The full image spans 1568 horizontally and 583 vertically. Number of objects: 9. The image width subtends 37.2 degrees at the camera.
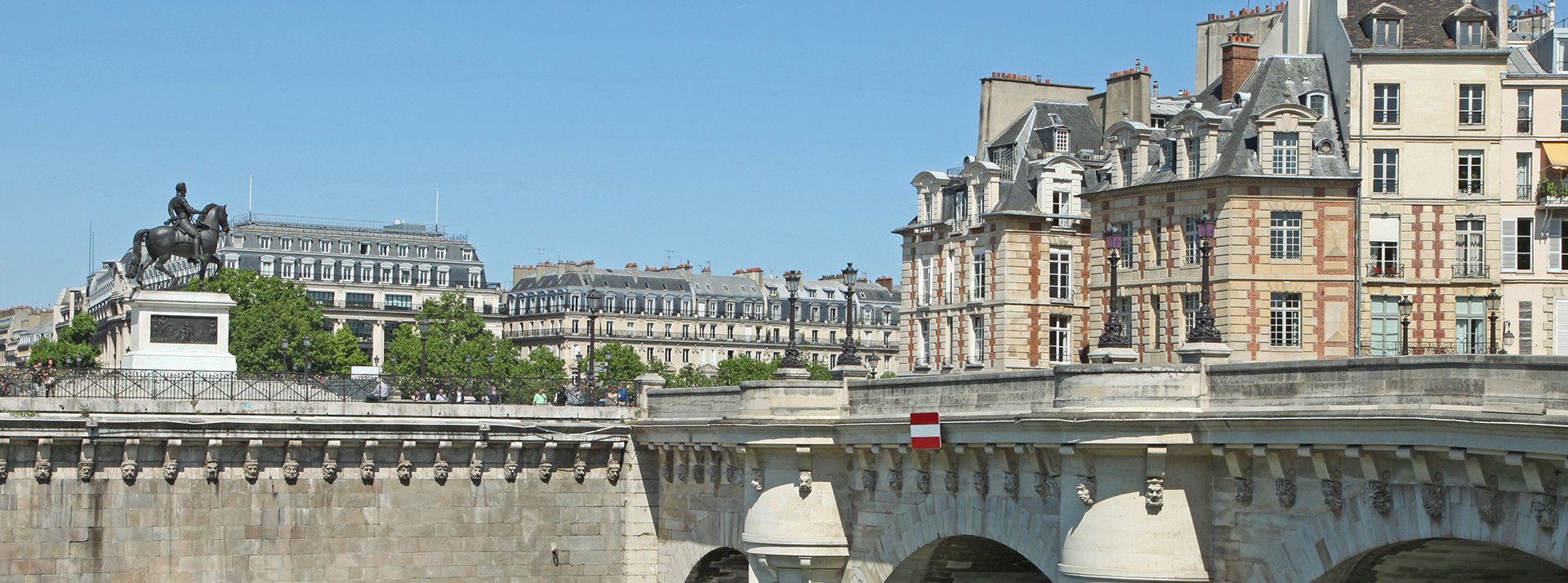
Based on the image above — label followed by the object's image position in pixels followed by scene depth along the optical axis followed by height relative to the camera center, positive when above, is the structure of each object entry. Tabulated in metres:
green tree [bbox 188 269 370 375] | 112.88 -0.14
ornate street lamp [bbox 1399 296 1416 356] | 60.21 +0.39
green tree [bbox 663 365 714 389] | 134.25 -3.11
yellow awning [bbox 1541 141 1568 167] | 67.69 +5.31
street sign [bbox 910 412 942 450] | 35.00 -1.55
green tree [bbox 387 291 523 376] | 123.56 -1.24
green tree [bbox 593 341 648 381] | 132.62 -2.11
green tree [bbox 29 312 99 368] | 149.38 -1.61
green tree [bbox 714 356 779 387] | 139.50 -2.63
